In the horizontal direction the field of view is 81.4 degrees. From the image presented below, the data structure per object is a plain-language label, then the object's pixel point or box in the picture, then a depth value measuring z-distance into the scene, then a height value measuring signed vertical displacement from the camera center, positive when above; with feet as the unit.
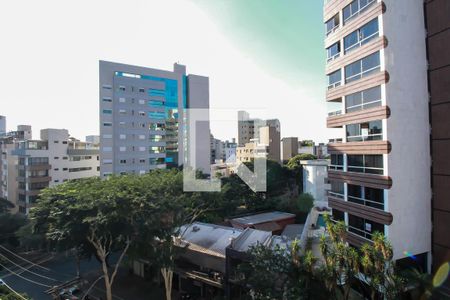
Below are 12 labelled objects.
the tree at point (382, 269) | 27.17 -12.87
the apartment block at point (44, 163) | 109.81 -3.08
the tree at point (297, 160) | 122.01 -3.44
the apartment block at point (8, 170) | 118.42 -6.02
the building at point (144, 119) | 127.34 +19.07
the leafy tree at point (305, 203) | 92.32 -17.82
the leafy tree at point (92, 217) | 42.04 -9.94
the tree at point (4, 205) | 97.43 -18.15
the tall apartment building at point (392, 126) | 36.11 +3.62
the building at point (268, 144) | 165.37 +5.97
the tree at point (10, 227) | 82.48 -22.26
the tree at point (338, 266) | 29.01 -12.91
